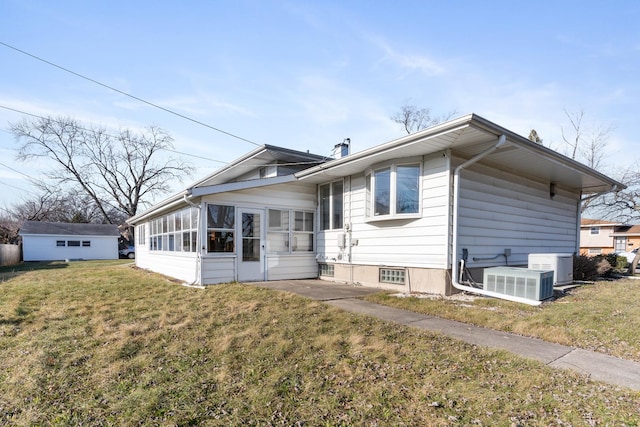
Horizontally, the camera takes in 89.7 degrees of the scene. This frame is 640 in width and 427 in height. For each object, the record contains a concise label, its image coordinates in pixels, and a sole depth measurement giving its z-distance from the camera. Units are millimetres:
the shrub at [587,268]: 9477
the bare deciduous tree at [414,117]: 26344
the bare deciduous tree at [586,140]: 21472
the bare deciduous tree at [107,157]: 32812
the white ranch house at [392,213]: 6719
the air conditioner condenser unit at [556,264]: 7676
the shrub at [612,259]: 10854
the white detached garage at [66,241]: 25859
